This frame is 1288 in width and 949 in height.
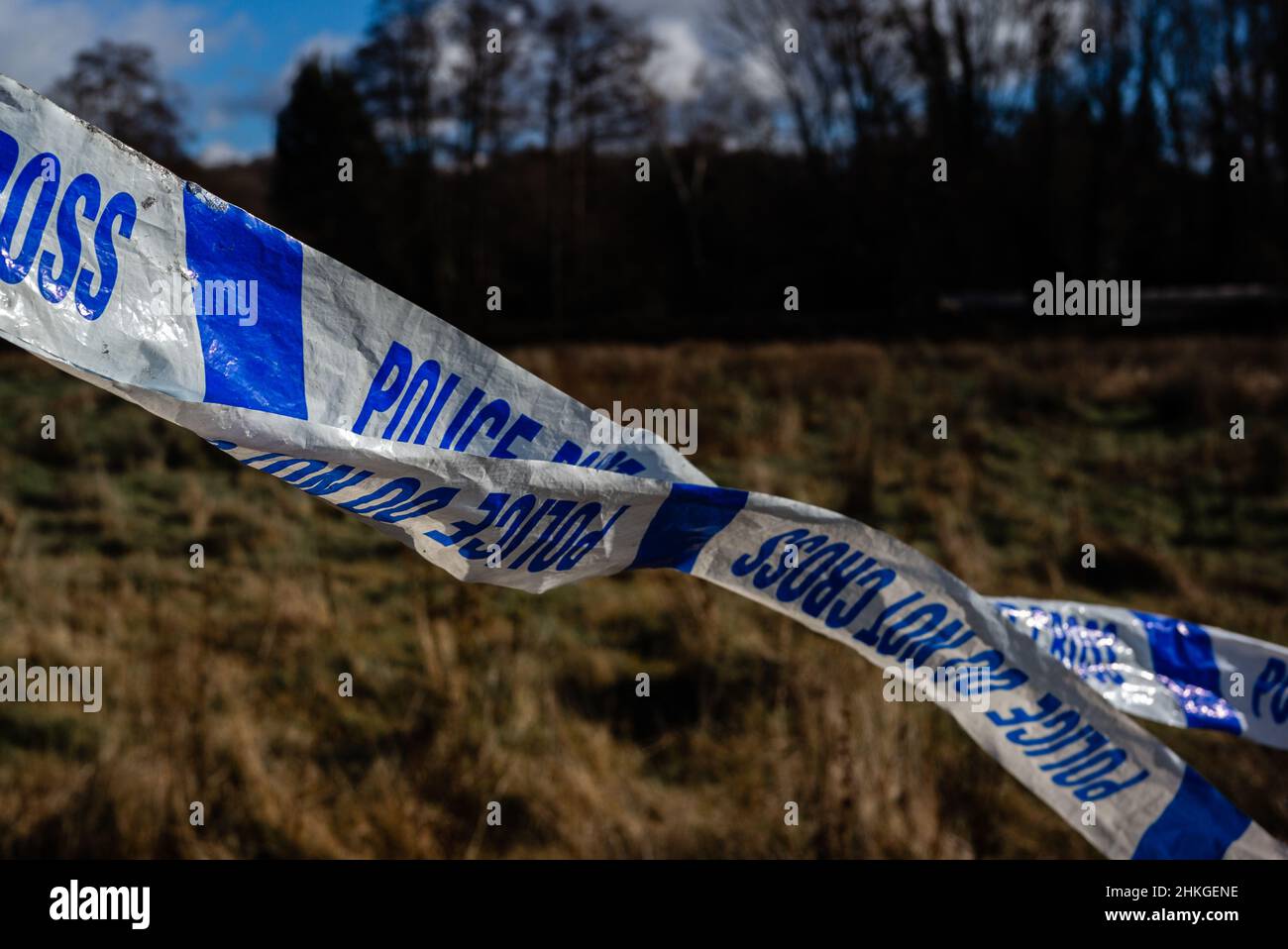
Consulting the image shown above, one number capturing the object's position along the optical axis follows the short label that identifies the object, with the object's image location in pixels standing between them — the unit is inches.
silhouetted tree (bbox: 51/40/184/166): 799.7
